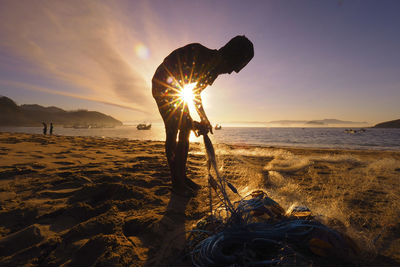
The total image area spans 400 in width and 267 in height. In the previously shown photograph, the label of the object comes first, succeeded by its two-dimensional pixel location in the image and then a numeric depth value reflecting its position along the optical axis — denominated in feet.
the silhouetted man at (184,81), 8.85
